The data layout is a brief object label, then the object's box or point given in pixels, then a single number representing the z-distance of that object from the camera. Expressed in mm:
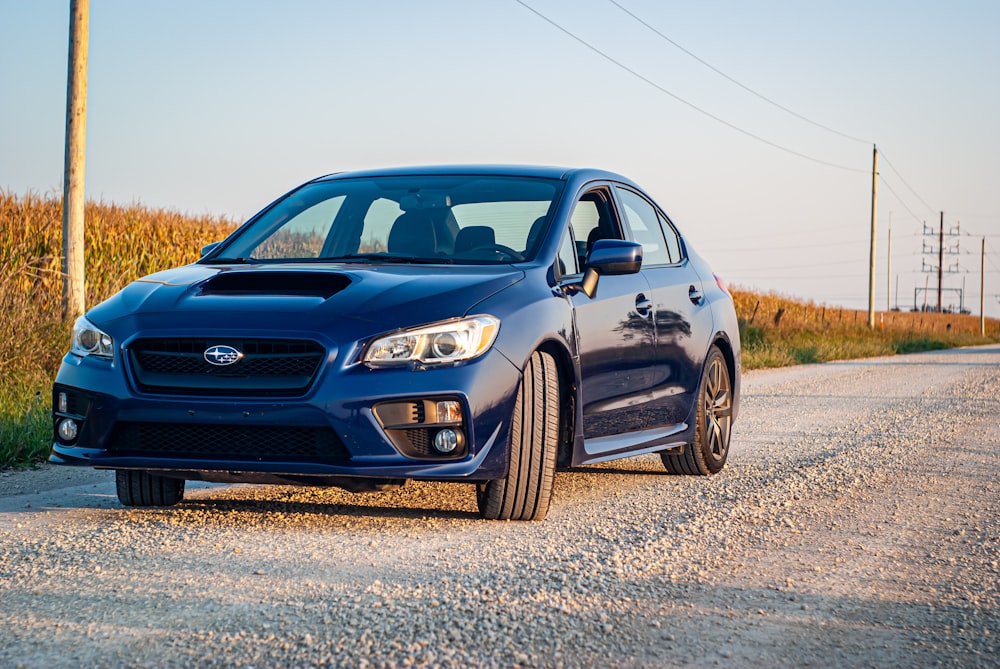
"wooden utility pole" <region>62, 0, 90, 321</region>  12039
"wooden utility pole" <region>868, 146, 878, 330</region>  42750
